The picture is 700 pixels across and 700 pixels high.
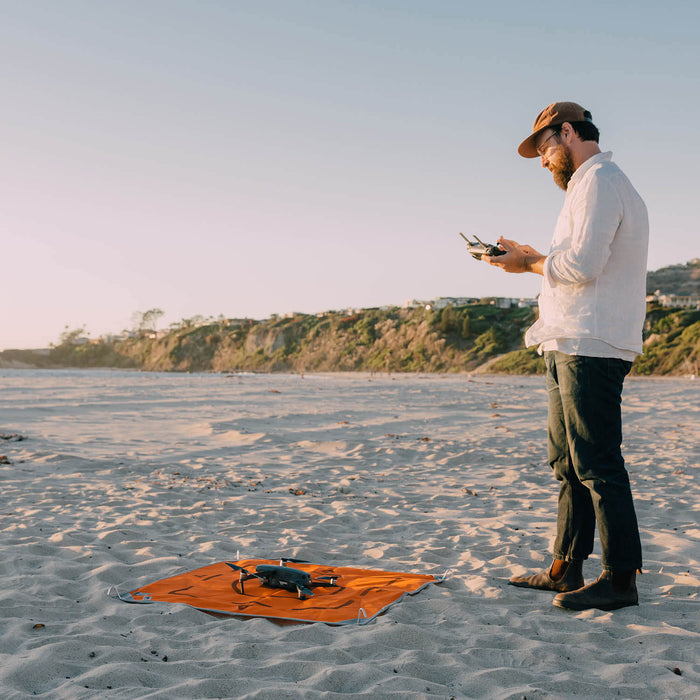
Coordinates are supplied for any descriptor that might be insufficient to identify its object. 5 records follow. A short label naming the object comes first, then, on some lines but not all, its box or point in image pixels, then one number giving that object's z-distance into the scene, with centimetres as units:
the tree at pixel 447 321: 6519
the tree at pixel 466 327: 6251
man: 292
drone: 333
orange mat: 303
